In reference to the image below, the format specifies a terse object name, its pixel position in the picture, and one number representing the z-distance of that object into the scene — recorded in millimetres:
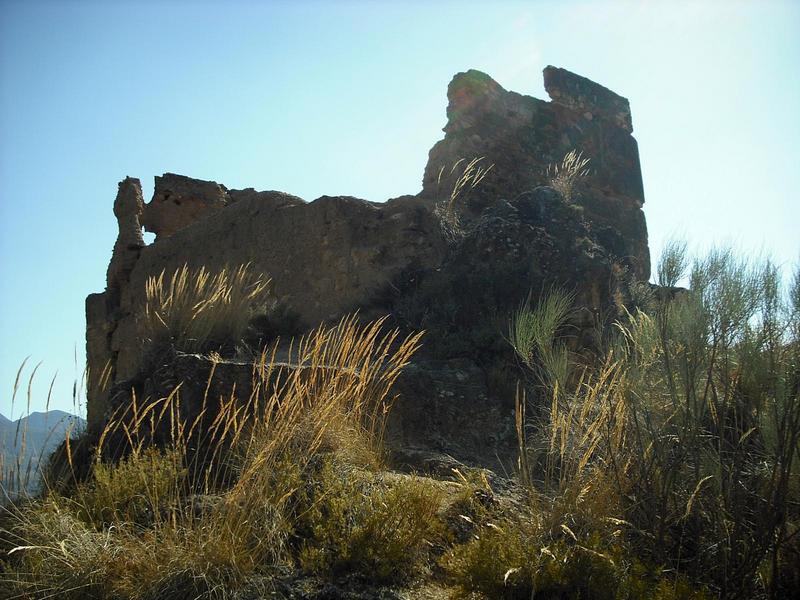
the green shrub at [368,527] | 3783
